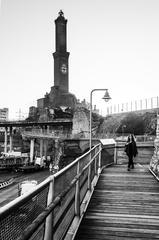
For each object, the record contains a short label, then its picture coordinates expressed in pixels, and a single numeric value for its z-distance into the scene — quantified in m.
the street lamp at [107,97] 13.02
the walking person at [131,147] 11.88
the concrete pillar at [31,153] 56.94
